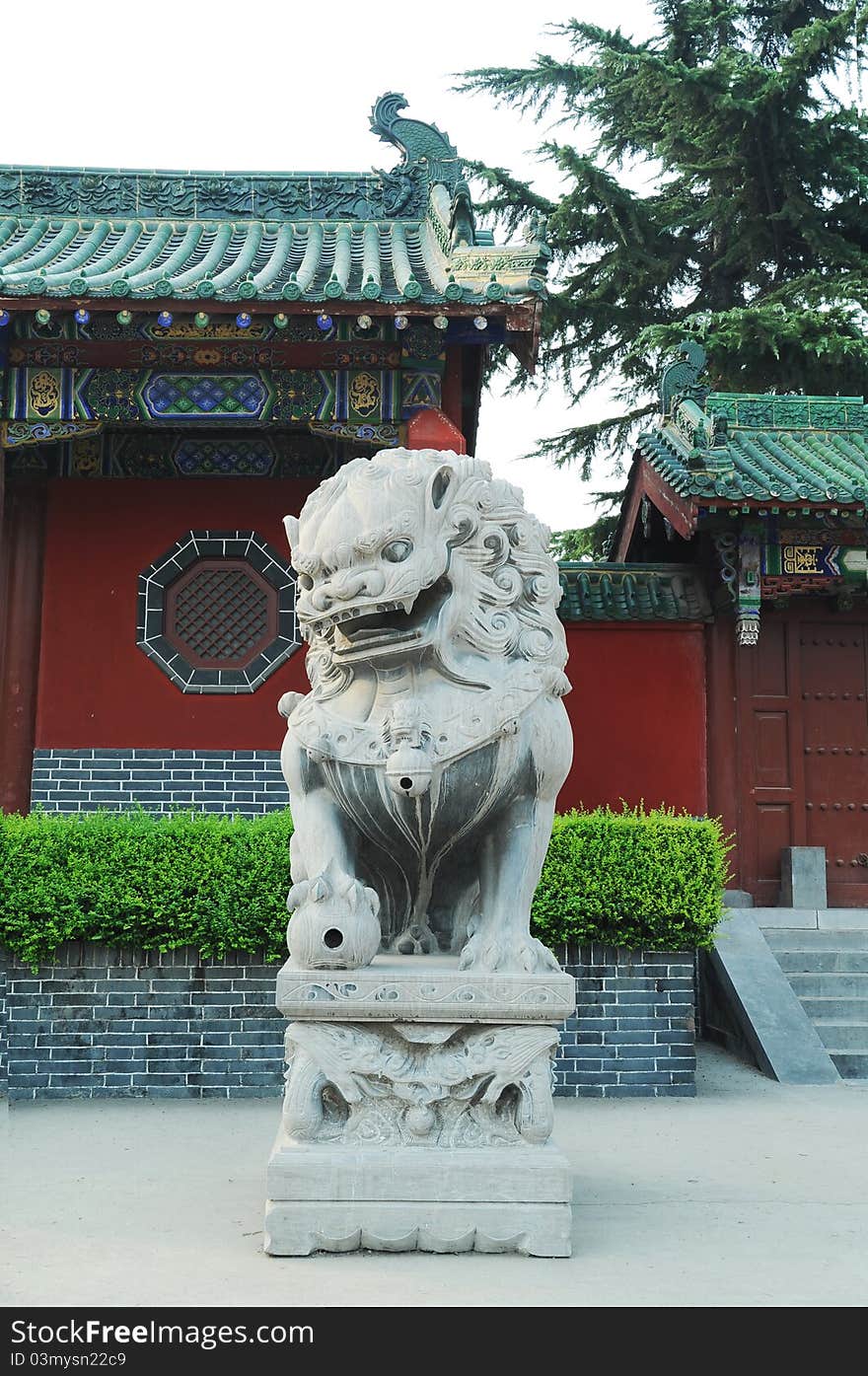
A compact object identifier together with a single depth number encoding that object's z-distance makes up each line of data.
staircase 7.04
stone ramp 6.59
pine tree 14.57
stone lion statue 3.56
